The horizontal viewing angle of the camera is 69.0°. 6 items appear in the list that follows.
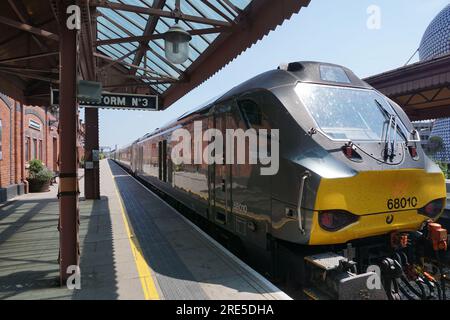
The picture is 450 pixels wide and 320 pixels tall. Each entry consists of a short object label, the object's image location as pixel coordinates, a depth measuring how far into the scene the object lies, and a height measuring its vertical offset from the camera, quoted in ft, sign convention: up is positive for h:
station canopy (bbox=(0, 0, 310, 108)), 19.08 +8.57
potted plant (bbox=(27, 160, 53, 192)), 50.19 -2.99
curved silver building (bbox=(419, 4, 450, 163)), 307.50 +119.92
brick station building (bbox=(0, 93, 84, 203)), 40.88 +2.50
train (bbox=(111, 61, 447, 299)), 12.59 -0.89
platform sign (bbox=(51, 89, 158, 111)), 25.55 +4.48
